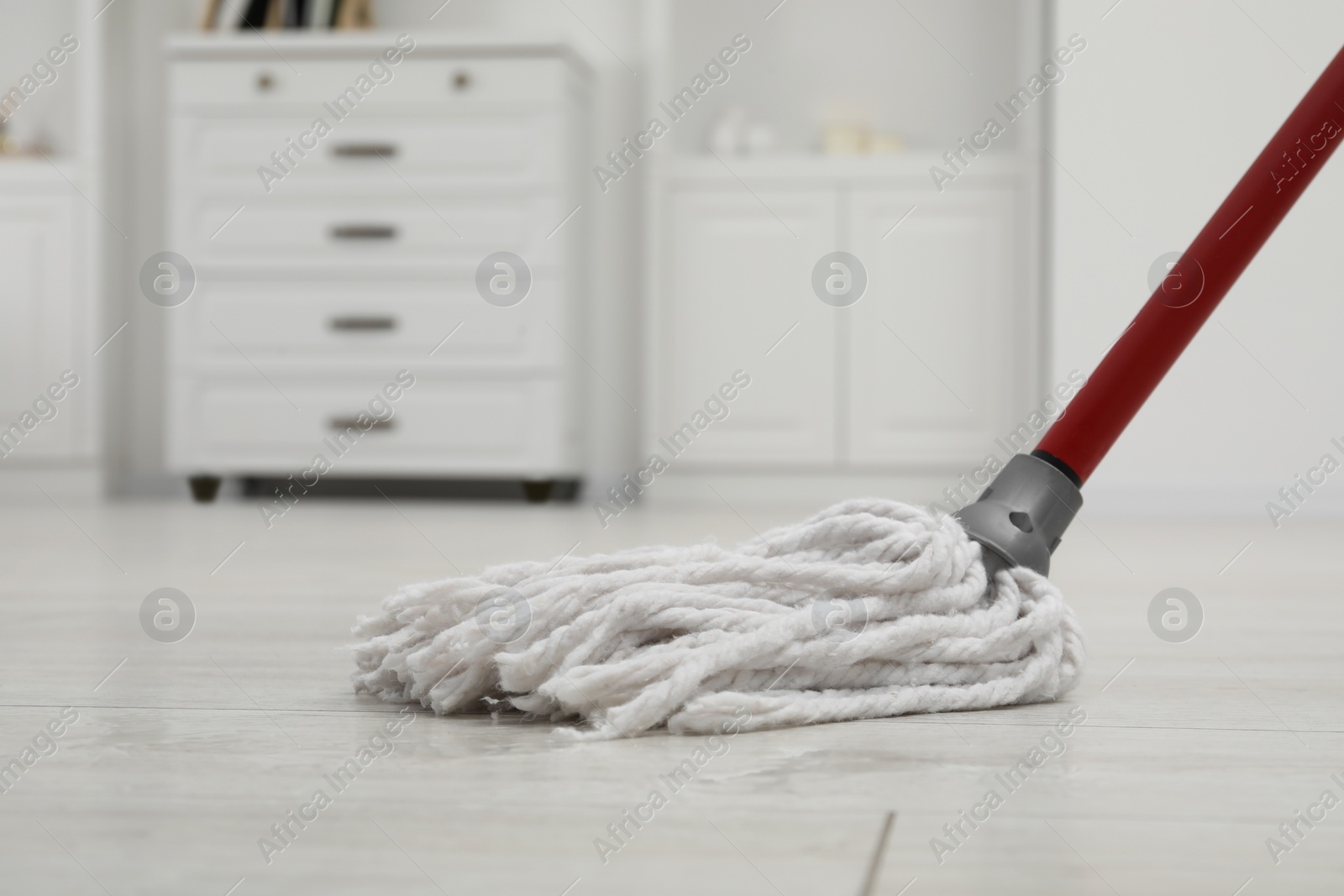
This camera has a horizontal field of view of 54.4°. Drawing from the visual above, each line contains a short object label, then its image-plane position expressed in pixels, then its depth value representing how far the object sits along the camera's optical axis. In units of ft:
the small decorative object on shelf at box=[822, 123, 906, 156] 9.89
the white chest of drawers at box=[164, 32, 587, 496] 9.09
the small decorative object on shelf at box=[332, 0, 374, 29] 9.96
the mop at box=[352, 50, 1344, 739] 1.90
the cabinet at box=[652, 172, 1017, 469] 9.27
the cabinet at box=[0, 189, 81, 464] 9.73
